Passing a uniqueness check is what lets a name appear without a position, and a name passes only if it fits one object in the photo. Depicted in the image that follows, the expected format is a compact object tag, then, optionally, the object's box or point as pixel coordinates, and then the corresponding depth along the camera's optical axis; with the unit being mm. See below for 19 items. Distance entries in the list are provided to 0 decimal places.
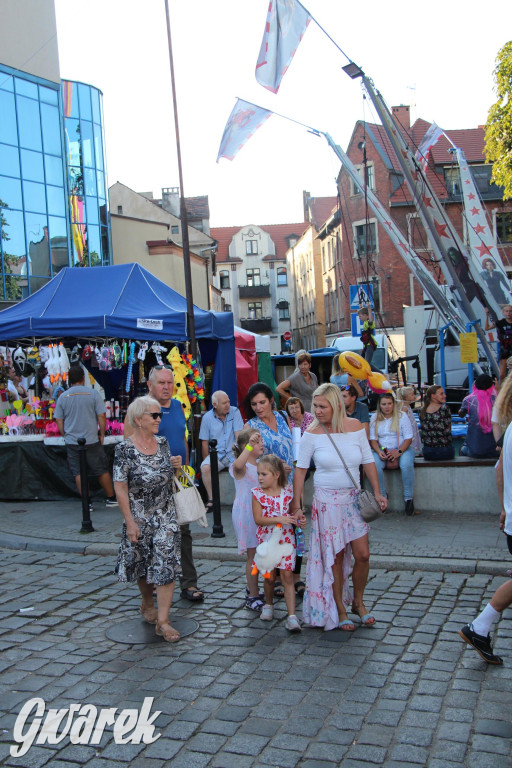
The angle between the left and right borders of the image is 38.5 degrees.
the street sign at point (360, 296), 19172
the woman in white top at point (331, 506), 5195
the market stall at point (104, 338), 10922
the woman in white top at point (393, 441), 8797
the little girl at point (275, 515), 5316
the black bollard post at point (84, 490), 8766
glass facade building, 24641
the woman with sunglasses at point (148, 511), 5125
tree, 23281
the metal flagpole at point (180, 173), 12088
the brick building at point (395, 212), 41625
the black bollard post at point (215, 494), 8277
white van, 23273
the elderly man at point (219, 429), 8750
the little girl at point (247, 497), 5633
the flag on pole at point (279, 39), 11305
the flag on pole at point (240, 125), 13812
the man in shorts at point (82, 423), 9883
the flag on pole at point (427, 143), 14969
